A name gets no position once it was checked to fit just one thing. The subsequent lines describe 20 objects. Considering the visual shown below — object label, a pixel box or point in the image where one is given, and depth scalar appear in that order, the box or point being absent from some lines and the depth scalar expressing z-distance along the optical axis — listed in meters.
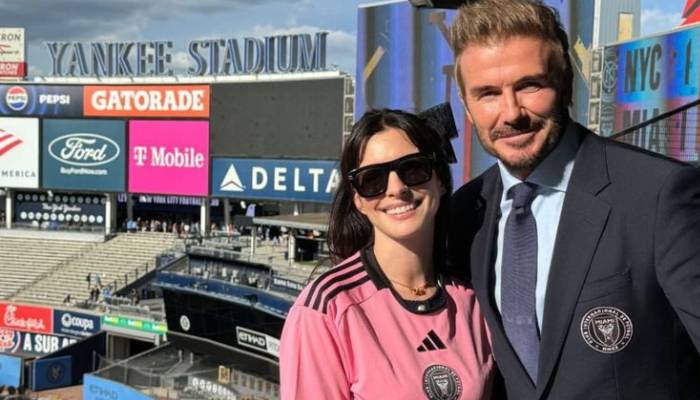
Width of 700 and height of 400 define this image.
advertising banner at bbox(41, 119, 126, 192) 37.81
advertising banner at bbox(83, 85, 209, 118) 36.28
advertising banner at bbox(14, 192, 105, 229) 38.66
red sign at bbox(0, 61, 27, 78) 41.84
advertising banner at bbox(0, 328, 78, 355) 29.05
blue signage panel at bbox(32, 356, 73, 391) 23.89
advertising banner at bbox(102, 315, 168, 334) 27.02
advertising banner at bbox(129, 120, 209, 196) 36.25
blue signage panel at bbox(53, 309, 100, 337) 28.25
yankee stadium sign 34.31
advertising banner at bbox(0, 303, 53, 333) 29.12
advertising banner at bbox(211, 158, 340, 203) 33.16
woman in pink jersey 2.36
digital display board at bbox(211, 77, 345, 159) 32.78
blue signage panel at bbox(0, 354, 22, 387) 24.28
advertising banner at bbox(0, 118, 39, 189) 38.94
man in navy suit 1.94
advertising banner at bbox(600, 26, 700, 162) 18.93
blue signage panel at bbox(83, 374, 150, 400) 19.12
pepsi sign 38.47
